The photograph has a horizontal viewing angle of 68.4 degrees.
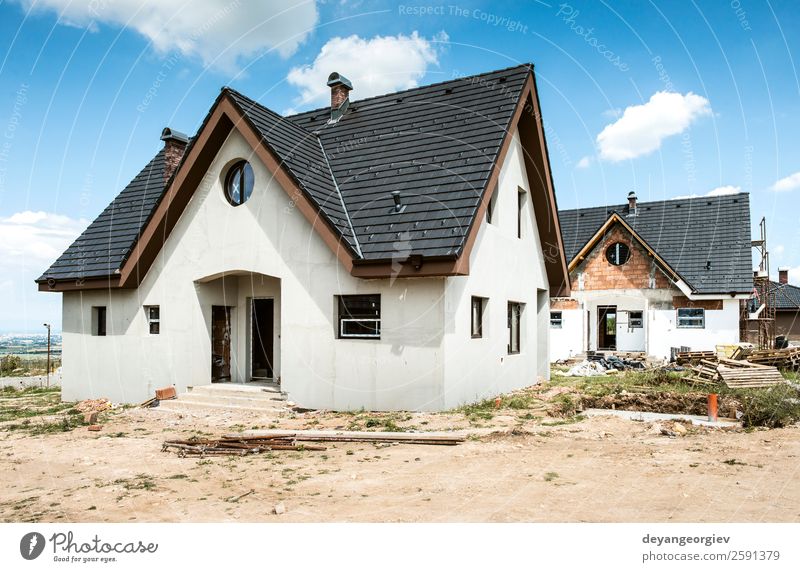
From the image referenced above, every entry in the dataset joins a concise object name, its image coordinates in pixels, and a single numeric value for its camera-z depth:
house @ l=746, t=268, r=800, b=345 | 46.77
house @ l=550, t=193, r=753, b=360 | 25.77
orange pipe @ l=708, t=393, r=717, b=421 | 11.92
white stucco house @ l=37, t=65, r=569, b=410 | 12.64
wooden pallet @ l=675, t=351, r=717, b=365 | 21.84
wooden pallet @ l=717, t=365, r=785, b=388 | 15.45
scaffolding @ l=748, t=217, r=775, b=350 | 29.28
